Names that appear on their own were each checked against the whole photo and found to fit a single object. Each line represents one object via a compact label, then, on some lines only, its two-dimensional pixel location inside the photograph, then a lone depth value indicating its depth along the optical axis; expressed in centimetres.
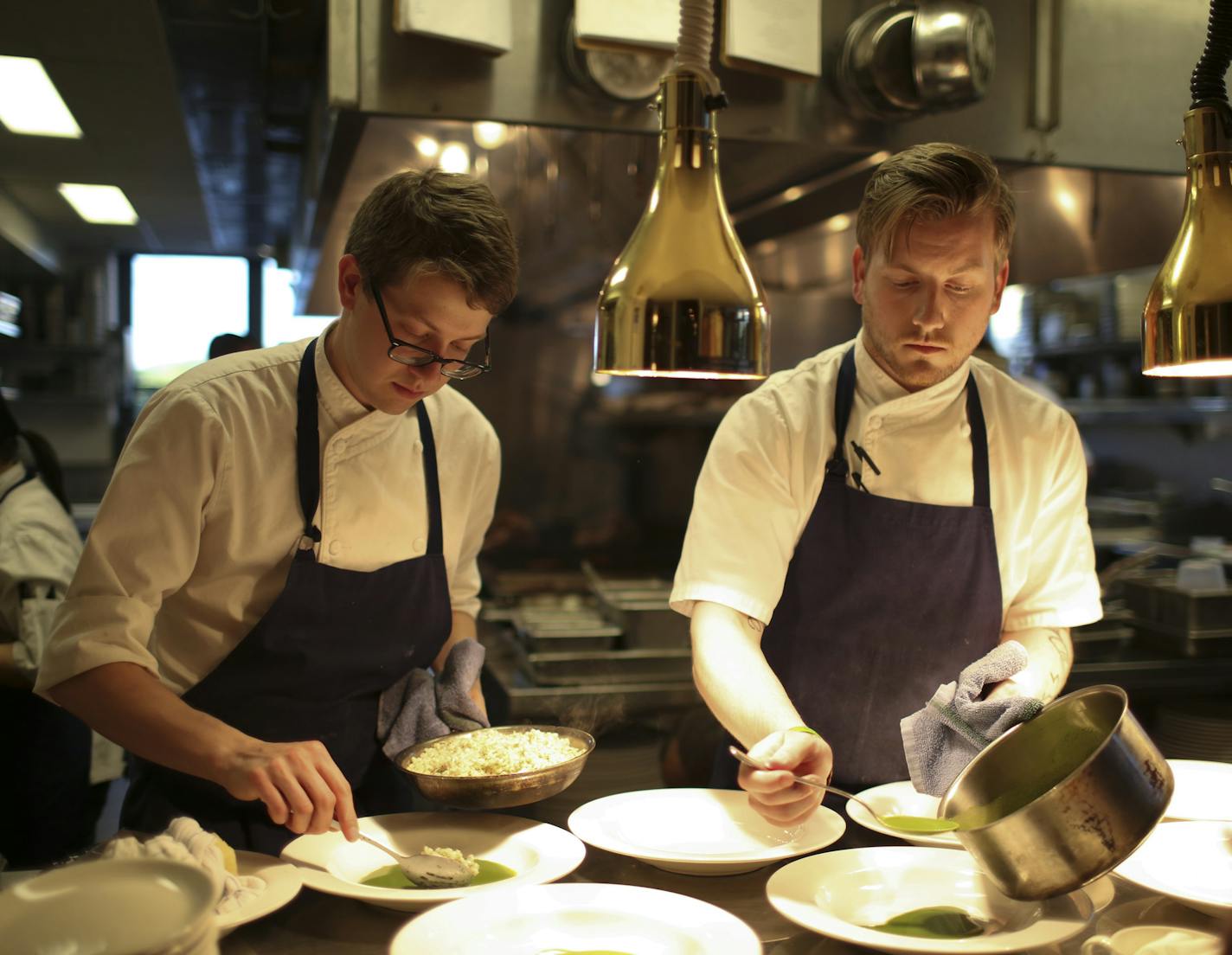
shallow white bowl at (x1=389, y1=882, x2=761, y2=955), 114
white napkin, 117
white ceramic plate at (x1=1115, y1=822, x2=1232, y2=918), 120
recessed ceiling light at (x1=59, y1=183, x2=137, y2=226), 453
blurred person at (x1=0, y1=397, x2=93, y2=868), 262
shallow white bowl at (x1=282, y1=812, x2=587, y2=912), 122
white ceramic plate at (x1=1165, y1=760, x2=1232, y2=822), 152
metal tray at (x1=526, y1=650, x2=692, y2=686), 280
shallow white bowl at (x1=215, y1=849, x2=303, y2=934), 115
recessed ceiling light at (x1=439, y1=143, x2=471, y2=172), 261
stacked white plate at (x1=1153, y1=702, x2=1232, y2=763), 309
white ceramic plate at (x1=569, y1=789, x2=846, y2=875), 133
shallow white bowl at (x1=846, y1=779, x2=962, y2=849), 147
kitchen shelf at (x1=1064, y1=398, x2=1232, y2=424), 529
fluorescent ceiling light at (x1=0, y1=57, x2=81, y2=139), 306
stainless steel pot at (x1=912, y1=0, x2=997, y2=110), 234
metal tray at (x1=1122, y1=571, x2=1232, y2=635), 312
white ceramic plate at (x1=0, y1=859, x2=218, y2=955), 83
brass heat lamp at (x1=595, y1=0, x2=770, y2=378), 125
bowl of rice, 140
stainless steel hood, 226
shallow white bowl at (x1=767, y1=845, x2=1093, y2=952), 112
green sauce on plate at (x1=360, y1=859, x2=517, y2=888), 131
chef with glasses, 150
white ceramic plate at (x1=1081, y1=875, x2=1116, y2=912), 125
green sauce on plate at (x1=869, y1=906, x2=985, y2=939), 118
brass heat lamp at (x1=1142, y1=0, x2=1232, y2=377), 133
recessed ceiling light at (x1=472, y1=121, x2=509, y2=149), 252
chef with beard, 178
